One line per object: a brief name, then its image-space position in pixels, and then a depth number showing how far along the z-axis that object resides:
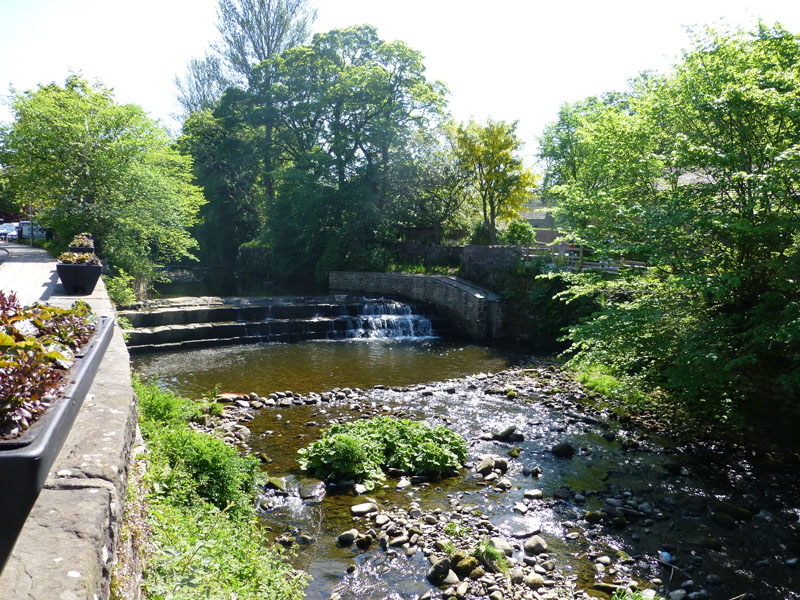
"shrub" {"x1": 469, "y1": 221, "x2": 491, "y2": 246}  23.39
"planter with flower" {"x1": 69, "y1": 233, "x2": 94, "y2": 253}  11.62
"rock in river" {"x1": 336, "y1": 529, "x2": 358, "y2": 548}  5.20
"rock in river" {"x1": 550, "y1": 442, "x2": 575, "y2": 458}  7.59
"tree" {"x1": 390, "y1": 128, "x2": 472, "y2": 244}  23.88
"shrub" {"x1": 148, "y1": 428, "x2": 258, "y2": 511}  5.10
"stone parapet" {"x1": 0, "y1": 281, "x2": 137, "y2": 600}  1.73
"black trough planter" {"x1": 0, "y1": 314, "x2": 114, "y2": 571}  1.86
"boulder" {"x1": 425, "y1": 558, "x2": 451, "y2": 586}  4.64
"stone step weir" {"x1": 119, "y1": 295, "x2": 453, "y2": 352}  14.27
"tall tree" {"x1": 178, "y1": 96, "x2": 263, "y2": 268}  27.22
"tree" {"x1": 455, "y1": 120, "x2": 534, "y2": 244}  22.72
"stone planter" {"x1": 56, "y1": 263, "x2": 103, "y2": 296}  8.85
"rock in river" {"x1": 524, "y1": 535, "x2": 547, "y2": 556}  5.16
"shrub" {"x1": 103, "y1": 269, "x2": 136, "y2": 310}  14.09
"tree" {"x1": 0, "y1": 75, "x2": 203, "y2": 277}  14.60
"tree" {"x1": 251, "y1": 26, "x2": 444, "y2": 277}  23.81
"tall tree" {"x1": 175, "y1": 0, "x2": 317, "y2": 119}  31.25
